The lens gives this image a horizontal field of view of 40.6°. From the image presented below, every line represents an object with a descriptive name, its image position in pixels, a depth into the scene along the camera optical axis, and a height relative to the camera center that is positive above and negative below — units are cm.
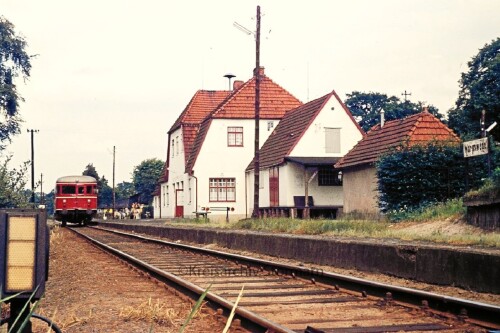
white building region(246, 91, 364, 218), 3878 +355
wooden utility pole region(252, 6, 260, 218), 2868 +448
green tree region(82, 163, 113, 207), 13475 +718
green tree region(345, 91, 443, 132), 7619 +1367
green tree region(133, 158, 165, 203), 12958 +921
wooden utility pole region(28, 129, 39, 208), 8243 +937
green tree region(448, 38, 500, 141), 4872 +941
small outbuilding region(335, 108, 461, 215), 2848 +298
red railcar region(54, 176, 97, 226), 4306 +158
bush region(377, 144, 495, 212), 2527 +168
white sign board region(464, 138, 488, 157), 1620 +174
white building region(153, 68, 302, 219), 4616 +509
